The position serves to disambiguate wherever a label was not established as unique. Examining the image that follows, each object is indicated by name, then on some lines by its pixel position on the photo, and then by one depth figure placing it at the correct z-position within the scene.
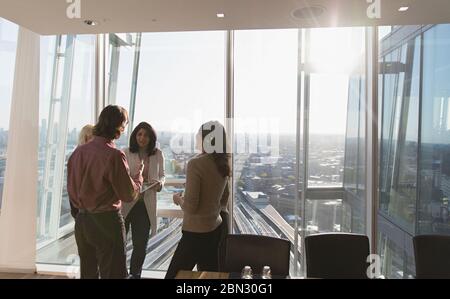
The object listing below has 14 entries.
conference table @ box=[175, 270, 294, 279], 1.64
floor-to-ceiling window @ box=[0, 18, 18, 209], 3.65
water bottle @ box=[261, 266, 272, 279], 1.57
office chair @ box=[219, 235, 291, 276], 1.93
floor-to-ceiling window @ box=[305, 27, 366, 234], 3.61
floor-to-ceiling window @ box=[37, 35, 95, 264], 3.88
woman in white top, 2.90
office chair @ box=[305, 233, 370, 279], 2.06
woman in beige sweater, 2.14
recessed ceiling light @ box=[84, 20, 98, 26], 2.94
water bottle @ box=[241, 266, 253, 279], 1.57
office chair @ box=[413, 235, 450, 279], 2.00
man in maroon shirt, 1.99
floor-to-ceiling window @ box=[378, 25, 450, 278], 3.45
